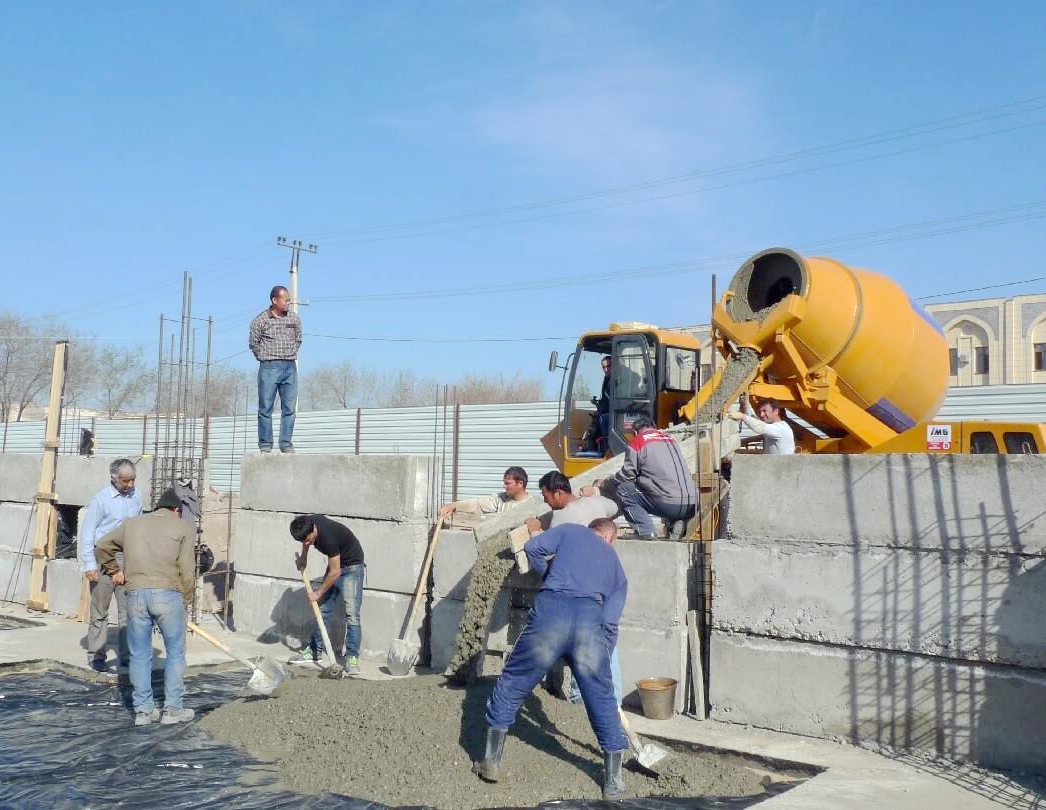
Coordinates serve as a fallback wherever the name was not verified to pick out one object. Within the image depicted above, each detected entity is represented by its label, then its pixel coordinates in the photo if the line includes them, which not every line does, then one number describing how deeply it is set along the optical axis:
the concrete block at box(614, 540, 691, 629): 6.97
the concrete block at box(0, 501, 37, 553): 13.04
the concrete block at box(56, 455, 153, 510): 11.52
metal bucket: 6.73
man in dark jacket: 7.58
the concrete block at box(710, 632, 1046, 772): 5.64
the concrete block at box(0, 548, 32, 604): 12.98
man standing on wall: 10.65
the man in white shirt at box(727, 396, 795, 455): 8.08
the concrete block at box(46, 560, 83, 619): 11.91
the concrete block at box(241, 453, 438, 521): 9.17
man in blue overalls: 5.41
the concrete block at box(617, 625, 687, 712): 6.94
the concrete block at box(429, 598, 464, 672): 8.48
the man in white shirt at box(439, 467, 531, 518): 8.25
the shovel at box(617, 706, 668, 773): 5.65
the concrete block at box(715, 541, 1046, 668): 5.68
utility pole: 35.38
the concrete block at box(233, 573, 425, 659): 9.12
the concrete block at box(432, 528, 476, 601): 8.42
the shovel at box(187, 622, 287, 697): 7.29
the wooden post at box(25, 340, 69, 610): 12.33
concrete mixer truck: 8.16
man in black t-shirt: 8.27
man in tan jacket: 6.98
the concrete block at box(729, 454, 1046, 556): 5.71
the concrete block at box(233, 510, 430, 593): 9.05
